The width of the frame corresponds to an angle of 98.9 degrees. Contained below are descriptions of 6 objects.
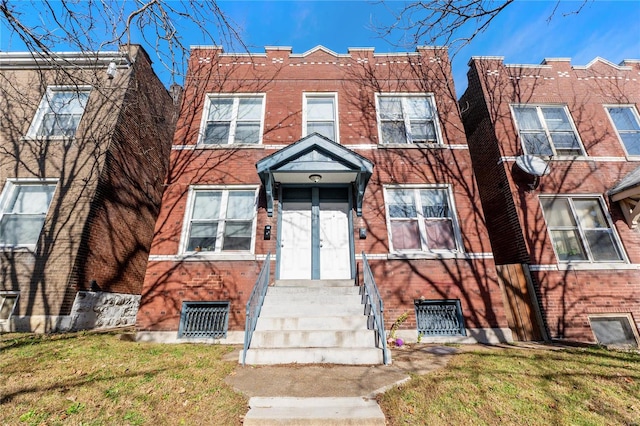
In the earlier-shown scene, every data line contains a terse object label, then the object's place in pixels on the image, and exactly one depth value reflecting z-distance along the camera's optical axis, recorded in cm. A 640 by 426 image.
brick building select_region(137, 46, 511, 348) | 725
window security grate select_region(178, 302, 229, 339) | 693
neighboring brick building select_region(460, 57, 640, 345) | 739
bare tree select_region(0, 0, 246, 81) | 358
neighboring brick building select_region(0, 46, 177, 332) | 731
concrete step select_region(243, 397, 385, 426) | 289
